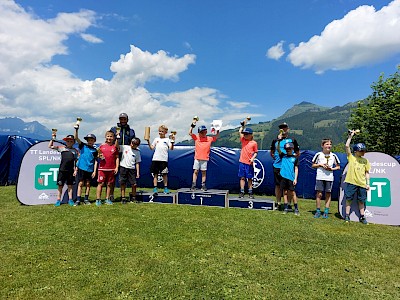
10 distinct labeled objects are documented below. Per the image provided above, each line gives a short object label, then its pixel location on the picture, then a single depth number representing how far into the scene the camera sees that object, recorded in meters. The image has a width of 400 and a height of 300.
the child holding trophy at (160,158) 7.94
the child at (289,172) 6.75
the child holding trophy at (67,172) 7.12
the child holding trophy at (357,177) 6.41
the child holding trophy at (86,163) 7.32
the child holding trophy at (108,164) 7.34
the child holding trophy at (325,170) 6.71
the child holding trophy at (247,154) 7.78
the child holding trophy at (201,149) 8.10
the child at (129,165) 7.62
